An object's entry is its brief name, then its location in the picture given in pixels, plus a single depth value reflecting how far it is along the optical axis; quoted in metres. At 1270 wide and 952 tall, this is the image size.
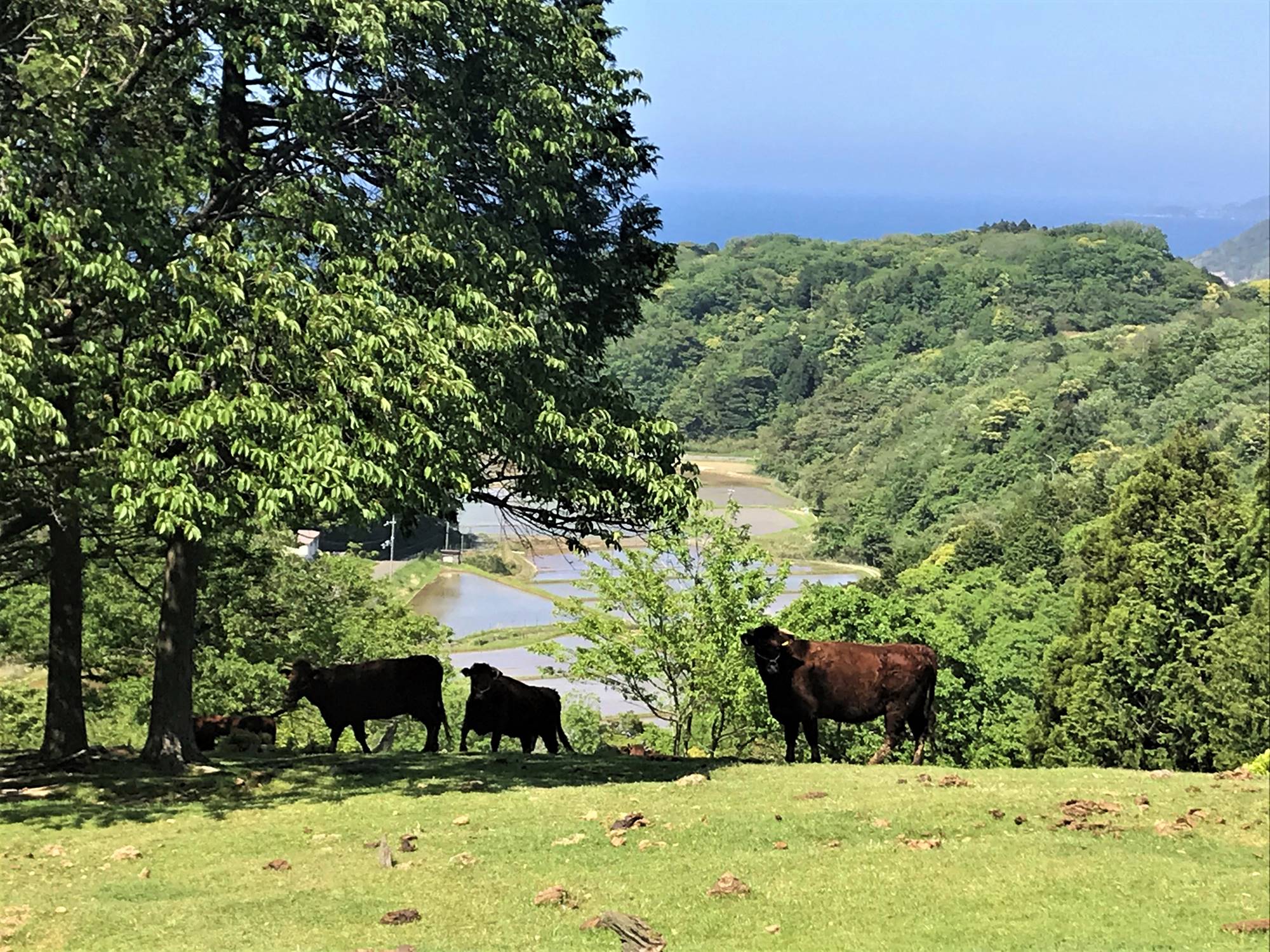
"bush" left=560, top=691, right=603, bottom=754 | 49.97
